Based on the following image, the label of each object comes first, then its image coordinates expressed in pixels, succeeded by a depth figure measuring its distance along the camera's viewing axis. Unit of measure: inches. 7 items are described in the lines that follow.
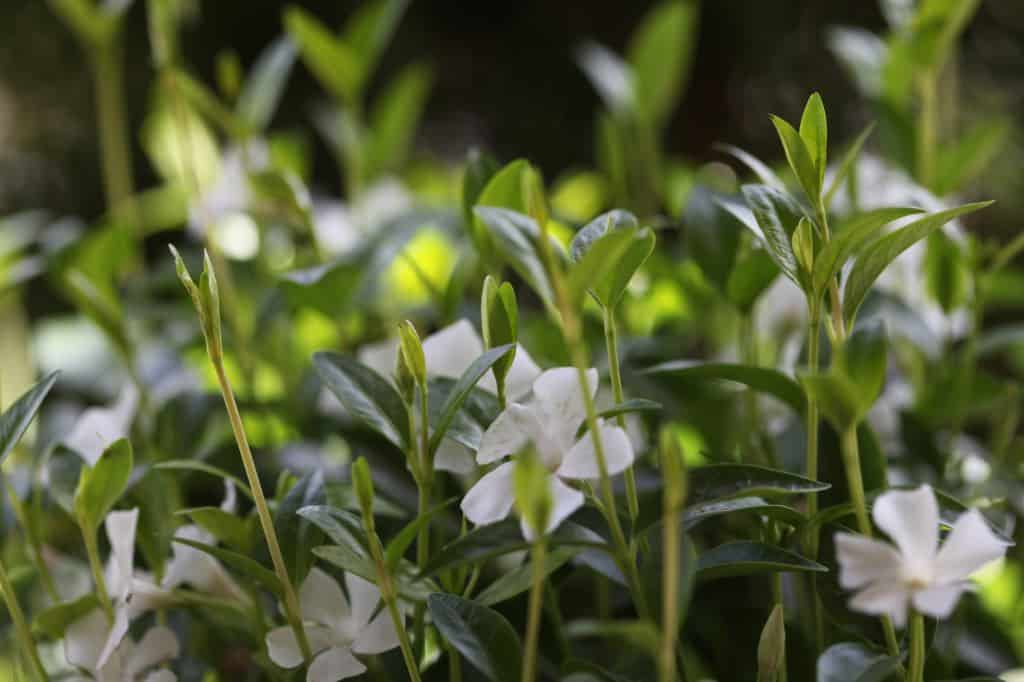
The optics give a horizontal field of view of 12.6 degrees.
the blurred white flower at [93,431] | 34.1
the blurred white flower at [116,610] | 32.2
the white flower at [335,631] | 31.8
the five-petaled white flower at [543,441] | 30.9
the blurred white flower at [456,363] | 32.3
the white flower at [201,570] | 32.8
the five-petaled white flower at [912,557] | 30.2
